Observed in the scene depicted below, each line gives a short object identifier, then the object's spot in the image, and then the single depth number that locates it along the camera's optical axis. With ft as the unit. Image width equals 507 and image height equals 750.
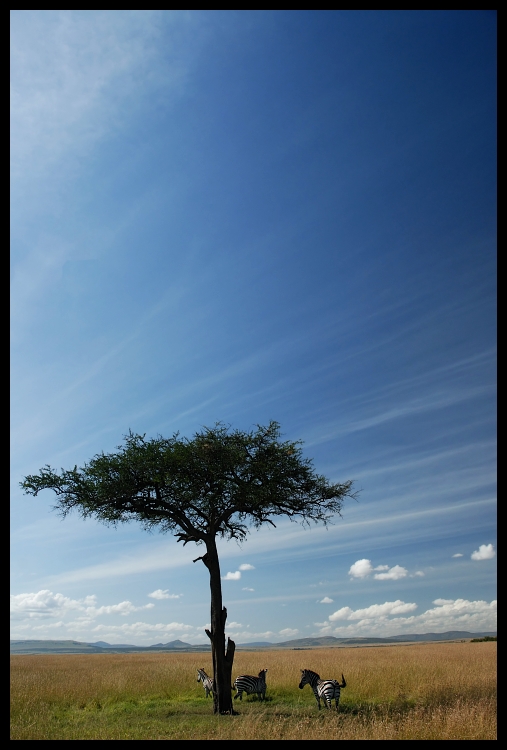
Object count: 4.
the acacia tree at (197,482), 73.36
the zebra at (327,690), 64.08
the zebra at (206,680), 73.00
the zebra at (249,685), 73.51
